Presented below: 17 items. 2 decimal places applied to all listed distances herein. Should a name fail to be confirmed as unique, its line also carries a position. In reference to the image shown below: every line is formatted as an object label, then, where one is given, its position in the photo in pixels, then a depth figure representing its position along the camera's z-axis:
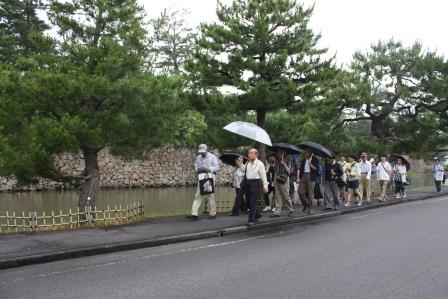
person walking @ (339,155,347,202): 16.94
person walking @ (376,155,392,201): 19.45
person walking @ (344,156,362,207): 17.58
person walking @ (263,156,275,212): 14.93
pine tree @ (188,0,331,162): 15.39
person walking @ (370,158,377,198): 22.66
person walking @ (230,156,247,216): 13.91
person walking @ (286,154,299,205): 14.20
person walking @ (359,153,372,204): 18.84
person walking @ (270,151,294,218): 13.45
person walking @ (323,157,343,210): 15.75
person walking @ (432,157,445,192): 25.66
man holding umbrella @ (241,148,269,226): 11.66
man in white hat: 12.36
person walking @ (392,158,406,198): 21.17
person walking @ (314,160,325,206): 16.61
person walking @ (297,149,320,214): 14.63
